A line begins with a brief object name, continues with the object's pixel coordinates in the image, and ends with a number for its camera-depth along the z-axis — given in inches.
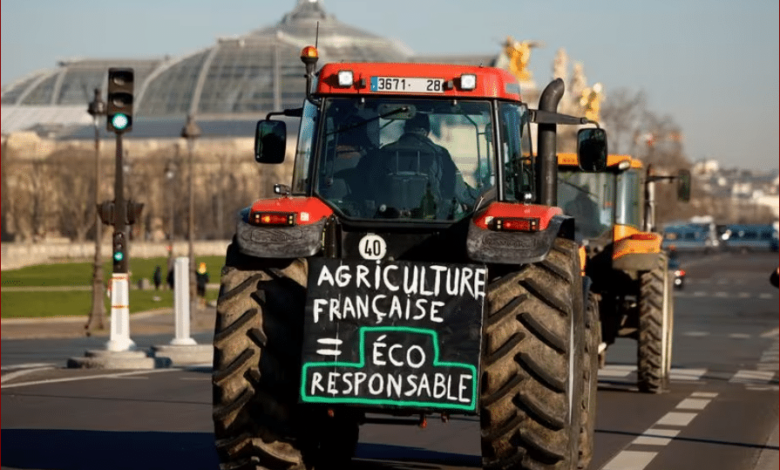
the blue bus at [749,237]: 6665.8
